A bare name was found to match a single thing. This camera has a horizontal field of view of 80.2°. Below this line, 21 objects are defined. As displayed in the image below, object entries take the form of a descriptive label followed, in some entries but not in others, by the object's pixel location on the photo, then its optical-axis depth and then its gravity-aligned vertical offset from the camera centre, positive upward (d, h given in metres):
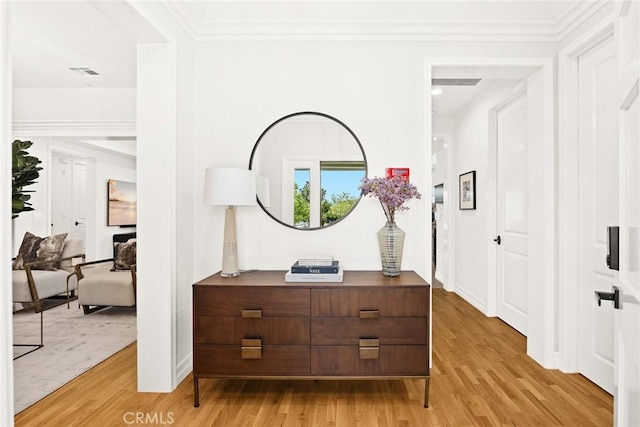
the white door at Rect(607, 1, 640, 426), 0.99 -0.03
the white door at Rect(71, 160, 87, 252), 7.43 +0.31
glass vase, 2.47 -0.21
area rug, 2.55 -1.13
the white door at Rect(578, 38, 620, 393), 2.35 +0.11
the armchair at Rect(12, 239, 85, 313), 3.95 -0.76
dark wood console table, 2.21 -0.67
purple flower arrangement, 2.46 +0.15
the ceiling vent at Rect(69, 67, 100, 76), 3.77 +1.45
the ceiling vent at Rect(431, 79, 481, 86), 3.90 +1.38
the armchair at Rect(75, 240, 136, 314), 4.20 -0.84
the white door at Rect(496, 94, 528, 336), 3.56 -0.01
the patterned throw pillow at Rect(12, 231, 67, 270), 4.69 -0.44
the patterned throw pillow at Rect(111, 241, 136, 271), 4.46 -0.50
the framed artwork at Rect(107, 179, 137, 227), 7.96 +0.25
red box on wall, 2.72 +0.30
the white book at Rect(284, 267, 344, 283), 2.30 -0.38
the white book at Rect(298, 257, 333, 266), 2.43 -0.31
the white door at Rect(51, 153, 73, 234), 6.86 +0.37
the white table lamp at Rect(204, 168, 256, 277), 2.37 +0.12
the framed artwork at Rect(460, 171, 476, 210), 4.64 +0.31
